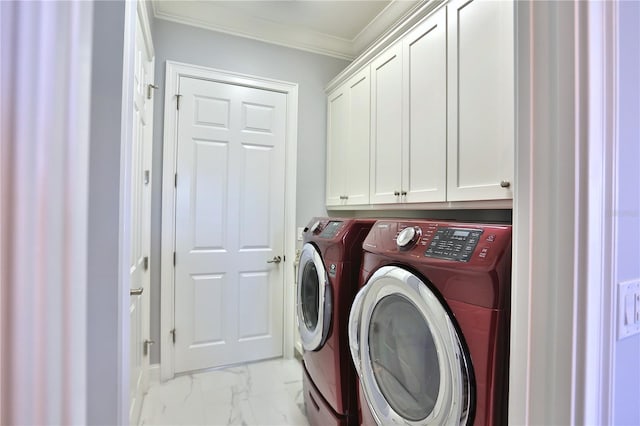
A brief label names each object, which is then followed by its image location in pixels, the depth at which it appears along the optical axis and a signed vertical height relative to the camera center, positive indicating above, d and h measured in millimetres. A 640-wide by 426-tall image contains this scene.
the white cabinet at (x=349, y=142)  2244 +553
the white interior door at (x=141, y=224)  1691 -71
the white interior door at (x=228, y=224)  2398 -80
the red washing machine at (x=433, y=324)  879 -340
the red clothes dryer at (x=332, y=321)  1515 -523
